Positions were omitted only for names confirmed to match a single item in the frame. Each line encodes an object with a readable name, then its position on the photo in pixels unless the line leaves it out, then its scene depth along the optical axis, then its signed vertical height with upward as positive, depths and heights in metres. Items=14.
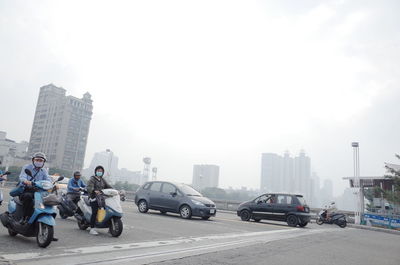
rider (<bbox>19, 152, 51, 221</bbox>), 5.73 +0.05
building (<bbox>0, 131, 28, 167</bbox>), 86.25 +10.11
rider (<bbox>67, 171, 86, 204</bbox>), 9.64 -0.14
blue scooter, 5.41 -0.65
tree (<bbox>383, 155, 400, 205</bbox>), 21.96 +1.10
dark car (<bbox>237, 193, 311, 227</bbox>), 14.67 -0.51
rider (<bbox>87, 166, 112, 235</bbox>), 7.37 -0.09
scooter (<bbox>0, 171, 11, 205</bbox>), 6.93 +0.01
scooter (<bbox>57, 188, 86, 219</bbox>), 9.34 -0.74
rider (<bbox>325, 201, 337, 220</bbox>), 18.94 -0.40
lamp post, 24.91 +1.56
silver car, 13.40 -0.40
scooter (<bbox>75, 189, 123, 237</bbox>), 7.22 -0.64
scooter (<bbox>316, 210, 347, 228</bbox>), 18.41 -0.96
